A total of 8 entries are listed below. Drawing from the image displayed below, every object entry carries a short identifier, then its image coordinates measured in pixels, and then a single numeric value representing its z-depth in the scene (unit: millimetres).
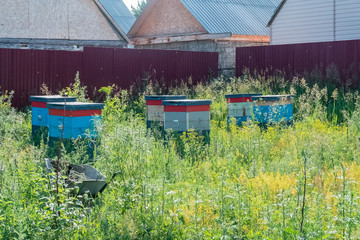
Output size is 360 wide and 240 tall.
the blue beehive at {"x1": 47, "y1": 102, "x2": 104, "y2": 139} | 7848
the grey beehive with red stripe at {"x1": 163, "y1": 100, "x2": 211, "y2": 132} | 8266
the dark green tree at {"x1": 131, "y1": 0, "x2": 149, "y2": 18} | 69319
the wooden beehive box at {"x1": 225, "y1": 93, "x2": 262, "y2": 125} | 10039
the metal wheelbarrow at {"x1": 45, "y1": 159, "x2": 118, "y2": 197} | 5211
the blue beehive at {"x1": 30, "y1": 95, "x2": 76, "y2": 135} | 9034
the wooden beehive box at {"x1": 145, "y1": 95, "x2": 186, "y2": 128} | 9430
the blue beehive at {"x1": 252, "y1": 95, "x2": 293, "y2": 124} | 9367
